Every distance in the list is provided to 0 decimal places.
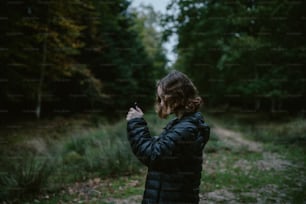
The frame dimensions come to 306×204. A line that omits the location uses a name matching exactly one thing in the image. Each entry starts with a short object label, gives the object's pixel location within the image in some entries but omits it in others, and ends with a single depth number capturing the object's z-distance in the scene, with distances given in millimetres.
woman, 1895
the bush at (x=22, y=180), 5066
